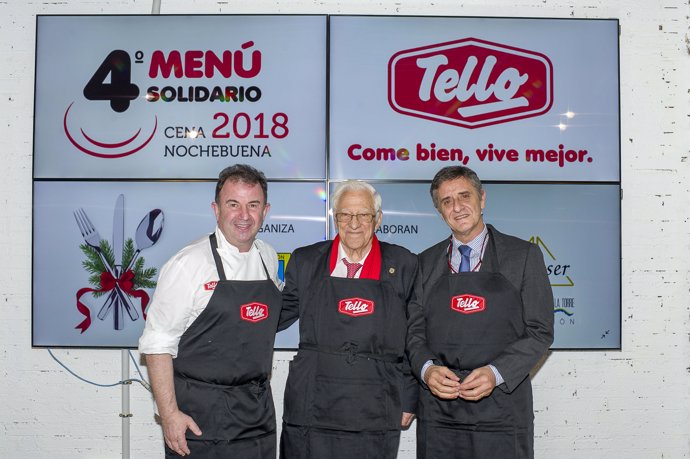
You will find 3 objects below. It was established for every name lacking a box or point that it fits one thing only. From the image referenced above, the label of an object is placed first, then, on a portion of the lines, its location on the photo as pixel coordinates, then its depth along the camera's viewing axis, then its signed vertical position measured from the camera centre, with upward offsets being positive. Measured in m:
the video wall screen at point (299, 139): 3.50 +0.60
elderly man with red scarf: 2.36 -0.36
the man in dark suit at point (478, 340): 2.32 -0.33
